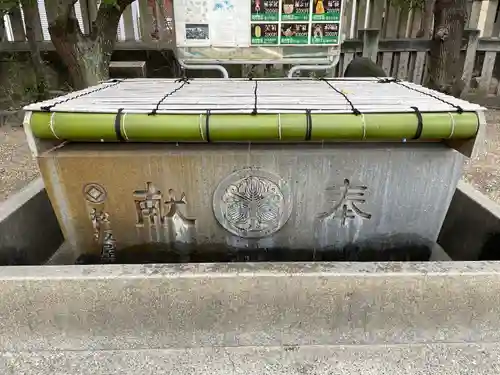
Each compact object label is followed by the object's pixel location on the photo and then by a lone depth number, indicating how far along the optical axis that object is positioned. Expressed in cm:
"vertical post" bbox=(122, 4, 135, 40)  624
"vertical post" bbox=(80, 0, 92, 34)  603
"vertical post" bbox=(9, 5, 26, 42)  623
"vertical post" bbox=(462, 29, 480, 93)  661
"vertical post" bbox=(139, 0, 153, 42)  616
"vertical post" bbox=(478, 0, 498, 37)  679
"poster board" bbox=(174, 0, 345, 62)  319
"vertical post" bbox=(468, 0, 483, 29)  704
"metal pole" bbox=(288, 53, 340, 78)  323
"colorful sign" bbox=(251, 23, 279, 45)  322
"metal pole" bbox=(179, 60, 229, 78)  322
